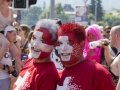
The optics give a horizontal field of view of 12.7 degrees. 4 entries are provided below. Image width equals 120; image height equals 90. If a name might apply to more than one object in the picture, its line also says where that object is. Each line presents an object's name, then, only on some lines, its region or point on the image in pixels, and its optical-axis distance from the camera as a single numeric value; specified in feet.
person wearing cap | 21.99
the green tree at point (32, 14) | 356.42
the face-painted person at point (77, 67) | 13.67
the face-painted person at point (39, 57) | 15.14
